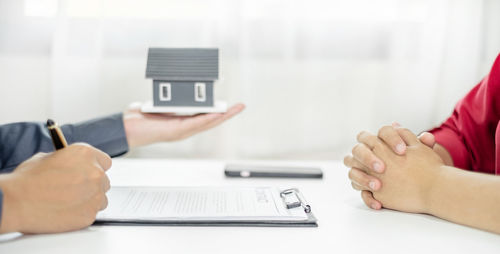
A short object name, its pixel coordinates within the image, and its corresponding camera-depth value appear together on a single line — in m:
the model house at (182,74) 1.09
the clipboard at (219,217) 0.67
